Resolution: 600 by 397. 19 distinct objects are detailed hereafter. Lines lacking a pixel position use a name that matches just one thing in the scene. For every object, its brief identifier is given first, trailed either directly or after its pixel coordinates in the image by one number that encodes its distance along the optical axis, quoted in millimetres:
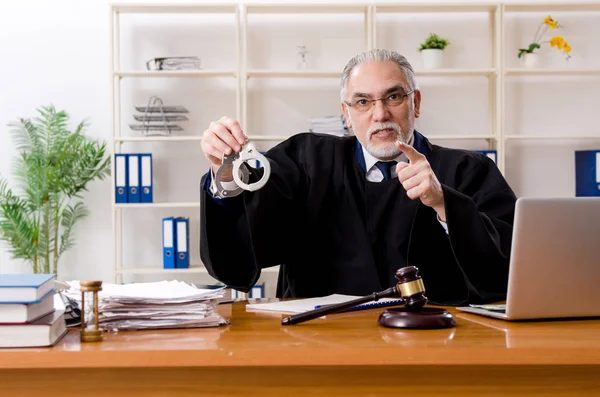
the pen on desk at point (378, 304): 1603
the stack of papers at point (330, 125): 4371
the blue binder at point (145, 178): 4312
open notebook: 1601
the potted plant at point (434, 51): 4516
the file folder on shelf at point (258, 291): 4382
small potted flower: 4535
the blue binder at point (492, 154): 4395
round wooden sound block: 1332
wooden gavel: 1332
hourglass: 1215
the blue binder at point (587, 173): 4477
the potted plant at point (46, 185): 4336
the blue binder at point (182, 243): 4363
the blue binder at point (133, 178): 4309
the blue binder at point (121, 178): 4297
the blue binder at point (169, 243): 4355
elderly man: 2086
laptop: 1329
